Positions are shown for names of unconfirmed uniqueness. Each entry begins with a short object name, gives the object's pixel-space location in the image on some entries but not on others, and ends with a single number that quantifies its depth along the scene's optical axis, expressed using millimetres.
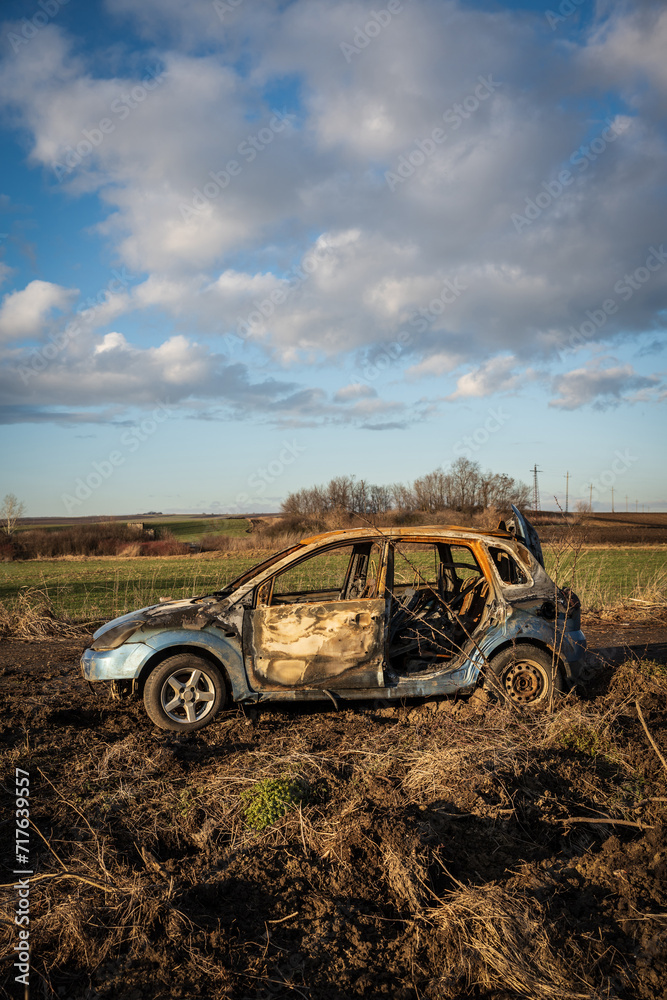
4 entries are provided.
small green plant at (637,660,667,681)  6078
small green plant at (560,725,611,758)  4691
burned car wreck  5582
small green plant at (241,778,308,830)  3757
